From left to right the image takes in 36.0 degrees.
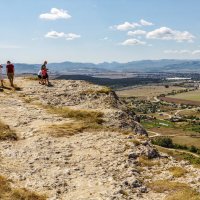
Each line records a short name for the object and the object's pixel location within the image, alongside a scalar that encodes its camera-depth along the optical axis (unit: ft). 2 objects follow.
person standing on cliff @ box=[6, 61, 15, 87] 128.43
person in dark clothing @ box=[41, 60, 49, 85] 128.11
